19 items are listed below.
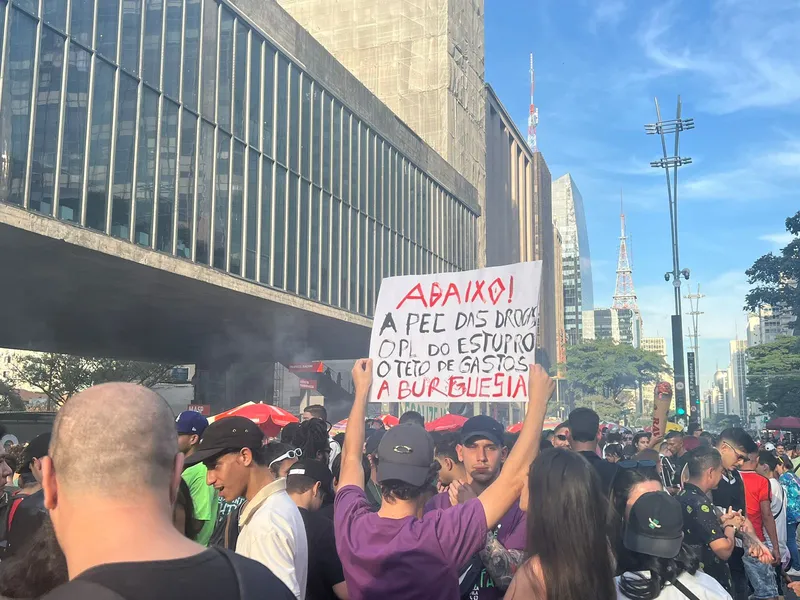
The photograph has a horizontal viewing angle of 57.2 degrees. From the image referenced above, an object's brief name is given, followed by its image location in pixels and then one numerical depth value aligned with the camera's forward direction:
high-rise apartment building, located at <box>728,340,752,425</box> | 113.35
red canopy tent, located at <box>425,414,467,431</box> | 13.53
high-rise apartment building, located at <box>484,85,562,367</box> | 65.38
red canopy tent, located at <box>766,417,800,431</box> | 24.39
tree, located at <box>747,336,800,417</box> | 39.56
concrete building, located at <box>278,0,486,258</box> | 45.72
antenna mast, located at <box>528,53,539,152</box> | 146.88
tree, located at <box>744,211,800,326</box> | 44.25
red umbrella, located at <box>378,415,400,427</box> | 14.95
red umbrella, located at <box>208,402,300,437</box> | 13.77
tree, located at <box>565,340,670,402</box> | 78.94
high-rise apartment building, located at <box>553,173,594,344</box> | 130.49
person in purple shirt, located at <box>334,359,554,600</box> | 2.88
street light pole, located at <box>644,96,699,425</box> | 21.64
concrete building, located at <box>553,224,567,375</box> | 101.38
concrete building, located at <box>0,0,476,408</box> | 17.30
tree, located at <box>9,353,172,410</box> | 44.41
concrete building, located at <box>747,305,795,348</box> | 127.28
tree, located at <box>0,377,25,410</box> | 45.56
